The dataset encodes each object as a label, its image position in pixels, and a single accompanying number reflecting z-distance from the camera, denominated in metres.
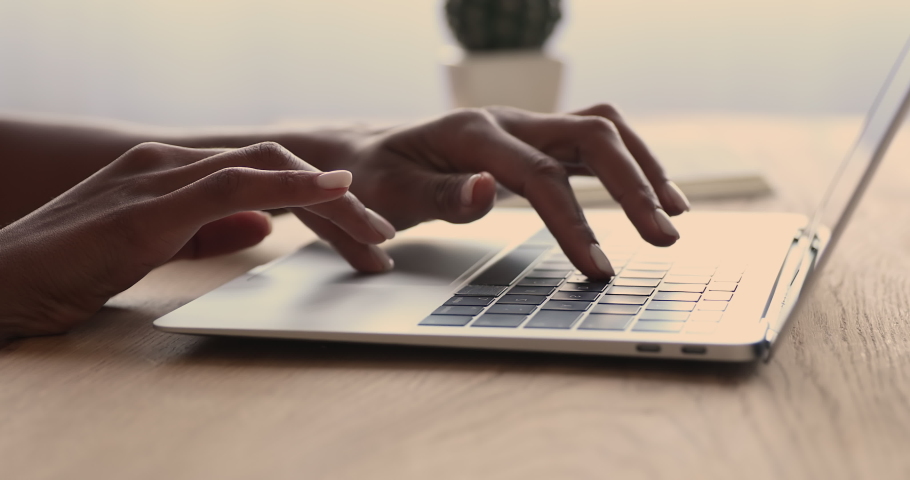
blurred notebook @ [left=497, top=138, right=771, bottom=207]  1.04
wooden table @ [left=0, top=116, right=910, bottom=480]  0.35
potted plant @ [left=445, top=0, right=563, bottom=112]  1.44
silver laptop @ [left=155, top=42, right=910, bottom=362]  0.45
